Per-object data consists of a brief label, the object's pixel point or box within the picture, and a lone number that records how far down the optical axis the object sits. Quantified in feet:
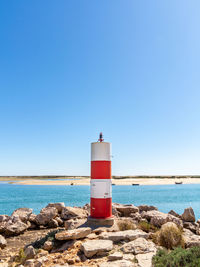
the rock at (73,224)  26.84
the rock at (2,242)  27.45
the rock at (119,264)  15.97
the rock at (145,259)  16.08
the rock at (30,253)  21.48
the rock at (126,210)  35.44
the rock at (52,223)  34.58
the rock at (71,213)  34.50
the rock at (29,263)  18.73
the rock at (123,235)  20.94
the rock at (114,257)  17.13
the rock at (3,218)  36.99
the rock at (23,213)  35.37
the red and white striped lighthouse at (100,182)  27.68
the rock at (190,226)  32.04
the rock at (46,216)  34.71
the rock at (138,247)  18.27
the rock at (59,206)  38.02
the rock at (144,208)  39.83
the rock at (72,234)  21.62
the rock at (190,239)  21.24
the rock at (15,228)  31.92
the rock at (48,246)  22.00
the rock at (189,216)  35.24
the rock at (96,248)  18.33
